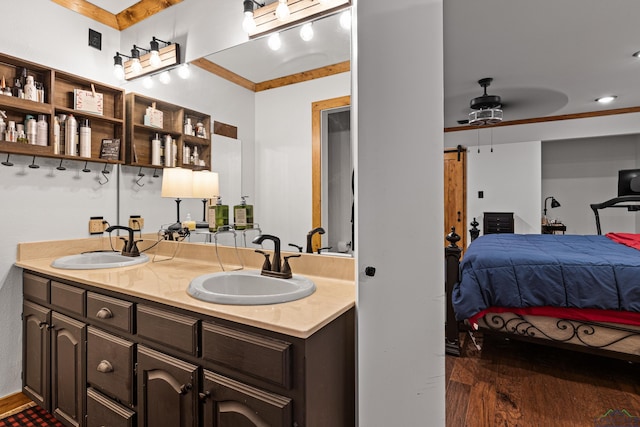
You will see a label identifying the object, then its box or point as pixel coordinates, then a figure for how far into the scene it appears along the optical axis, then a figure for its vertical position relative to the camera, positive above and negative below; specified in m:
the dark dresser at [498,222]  5.38 -0.20
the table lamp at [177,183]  2.15 +0.19
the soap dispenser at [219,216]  1.94 -0.03
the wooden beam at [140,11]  2.21 +1.41
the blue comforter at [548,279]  2.02 -0.46
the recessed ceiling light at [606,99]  4.14 +1.45
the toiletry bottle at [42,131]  1.96 +0.49
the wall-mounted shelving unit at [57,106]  1.88 +0.65
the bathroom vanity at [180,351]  1.00 -0.54
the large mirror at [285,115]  1.63 +0.56
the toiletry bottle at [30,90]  1.92 +0.73
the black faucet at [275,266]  1.48 -0.26
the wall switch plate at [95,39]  2.29 +1.23
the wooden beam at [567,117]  4.63 +1.43
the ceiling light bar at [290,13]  1.59 +1.02
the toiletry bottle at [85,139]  2.15 +0.48
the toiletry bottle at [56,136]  2.02 +0.48
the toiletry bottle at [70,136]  2.08 +0.49
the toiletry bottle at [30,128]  1.92 +0.50
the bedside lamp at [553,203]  5.41 +0.12
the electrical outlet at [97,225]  2.30 -0.10
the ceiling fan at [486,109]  3.58 +1.14
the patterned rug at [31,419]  1.78 -1.18
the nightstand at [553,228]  5.17 -0.29
